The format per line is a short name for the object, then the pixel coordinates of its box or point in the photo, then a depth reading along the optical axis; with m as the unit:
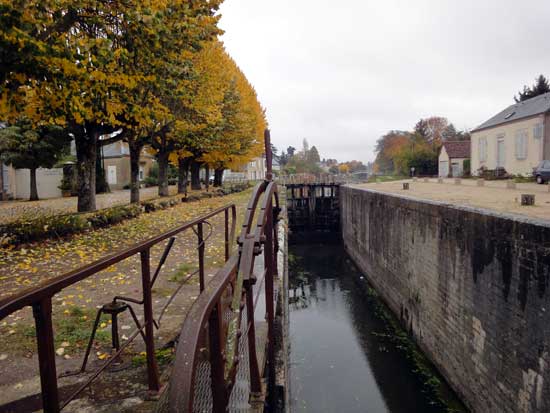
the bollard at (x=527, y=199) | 9.47
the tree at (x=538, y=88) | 36.16
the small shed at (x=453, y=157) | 34.44
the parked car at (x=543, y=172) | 17.09
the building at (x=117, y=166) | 34.31
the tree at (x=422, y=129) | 59.34
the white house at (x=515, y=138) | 21.66
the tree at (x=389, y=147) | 67.81
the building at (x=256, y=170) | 62.75
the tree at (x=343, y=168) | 98.47
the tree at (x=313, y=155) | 88.66
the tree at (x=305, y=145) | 107.78
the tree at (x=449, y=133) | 59.43
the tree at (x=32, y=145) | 19.41
